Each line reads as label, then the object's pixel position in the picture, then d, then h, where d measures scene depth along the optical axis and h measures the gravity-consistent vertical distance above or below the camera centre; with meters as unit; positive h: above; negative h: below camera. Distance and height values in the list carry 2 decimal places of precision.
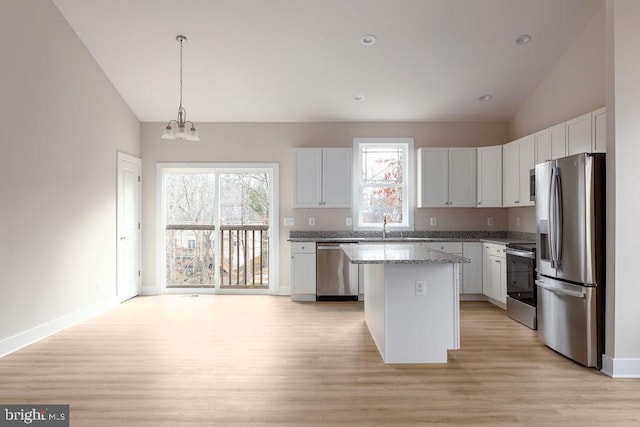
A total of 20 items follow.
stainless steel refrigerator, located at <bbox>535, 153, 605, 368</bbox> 3.08 -0.35
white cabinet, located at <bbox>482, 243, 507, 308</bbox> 4.90 -0.80
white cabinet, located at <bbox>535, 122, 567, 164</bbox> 4.19 +0.81
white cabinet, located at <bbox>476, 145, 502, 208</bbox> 5.55 +0.54
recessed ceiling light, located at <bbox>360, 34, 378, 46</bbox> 4.29 +1.96
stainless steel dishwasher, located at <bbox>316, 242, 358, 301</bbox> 5.58 -0.88
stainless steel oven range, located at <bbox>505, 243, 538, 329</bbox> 4.19 -0.80
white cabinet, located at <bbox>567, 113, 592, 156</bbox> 3.77 +0.81
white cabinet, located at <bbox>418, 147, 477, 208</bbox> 5.75 +0.58
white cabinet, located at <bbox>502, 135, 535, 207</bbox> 4.87 +0.59
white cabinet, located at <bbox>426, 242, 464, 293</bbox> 5.50 -0.48
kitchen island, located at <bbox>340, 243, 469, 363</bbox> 3.21 -0.82
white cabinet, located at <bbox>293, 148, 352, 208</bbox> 5.82 +0.56
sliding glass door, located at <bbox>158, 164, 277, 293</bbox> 6.23 -0.24
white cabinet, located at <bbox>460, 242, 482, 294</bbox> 5.50 -0.83
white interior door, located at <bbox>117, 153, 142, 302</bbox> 5.46 -0.22
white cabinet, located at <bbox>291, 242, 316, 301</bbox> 5.62 -0.78
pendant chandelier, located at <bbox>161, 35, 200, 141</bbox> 3.63 +0.77
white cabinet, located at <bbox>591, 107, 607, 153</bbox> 3.54 +0.79
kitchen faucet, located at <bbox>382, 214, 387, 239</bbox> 5.81 -0.21
